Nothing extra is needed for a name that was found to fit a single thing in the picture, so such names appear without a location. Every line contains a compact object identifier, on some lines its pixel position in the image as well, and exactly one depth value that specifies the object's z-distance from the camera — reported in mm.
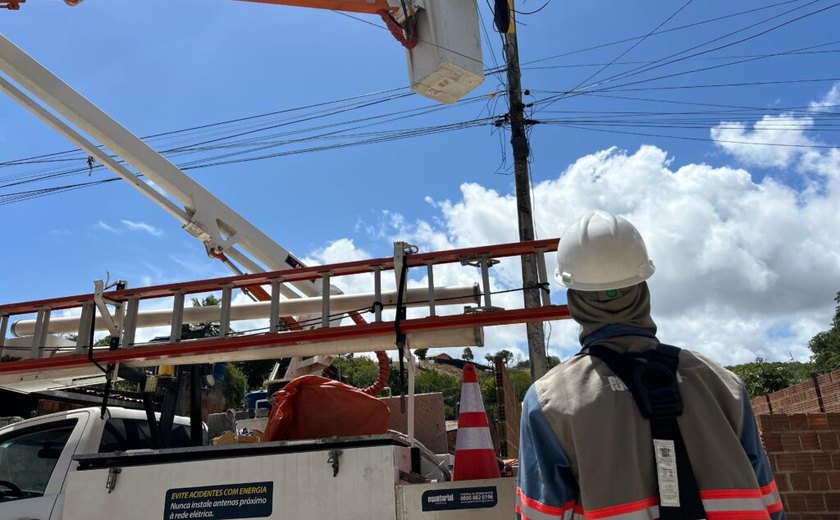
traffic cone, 3459
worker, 1744
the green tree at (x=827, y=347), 40031
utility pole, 9906
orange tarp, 3766
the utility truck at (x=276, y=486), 3148
